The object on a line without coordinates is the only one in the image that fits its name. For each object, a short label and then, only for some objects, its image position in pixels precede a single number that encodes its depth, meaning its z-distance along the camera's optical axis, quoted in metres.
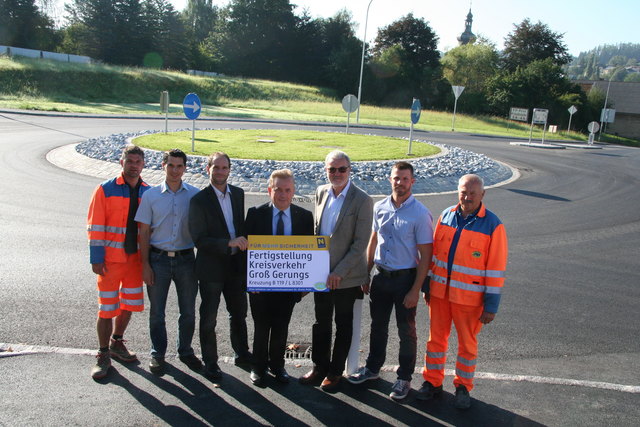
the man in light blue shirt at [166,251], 4.66
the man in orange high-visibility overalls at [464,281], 4.30
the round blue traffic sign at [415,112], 19.34
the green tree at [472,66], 68.25
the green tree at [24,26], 62.97
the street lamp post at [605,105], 51.16
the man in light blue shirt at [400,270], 4.47
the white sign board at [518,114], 40.84
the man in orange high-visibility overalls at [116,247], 4.60
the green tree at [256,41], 78.69
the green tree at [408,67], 70.00
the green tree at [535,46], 72.00
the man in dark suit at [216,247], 4.55
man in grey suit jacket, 4.50
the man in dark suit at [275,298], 4.53
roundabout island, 14.12
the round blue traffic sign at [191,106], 17.17
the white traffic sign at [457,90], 34.06
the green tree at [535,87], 57.50
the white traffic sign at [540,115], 32.34
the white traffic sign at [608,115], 51.41
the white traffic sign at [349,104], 23.37
